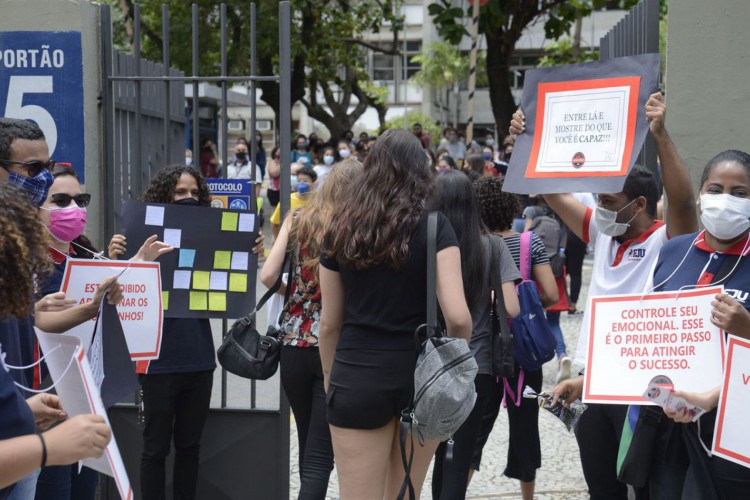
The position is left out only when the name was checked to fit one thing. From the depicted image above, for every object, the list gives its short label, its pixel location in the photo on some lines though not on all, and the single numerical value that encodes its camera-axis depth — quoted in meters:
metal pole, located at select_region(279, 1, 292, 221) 4.64
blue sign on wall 4.84
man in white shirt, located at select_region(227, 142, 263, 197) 14.84
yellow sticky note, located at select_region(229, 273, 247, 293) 4.79
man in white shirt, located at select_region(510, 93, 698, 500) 3.78
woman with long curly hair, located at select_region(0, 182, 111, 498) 2.33
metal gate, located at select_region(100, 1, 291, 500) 4.95
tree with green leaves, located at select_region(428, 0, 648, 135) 13.79
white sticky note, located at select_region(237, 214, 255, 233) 4.78
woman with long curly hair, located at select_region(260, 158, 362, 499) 4.39
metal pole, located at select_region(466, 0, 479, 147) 13.90
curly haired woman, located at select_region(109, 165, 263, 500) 4.57
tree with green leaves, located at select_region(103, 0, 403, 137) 20.56
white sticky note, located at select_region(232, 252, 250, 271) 4.80
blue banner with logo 4.88
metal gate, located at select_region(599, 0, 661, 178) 4.83
